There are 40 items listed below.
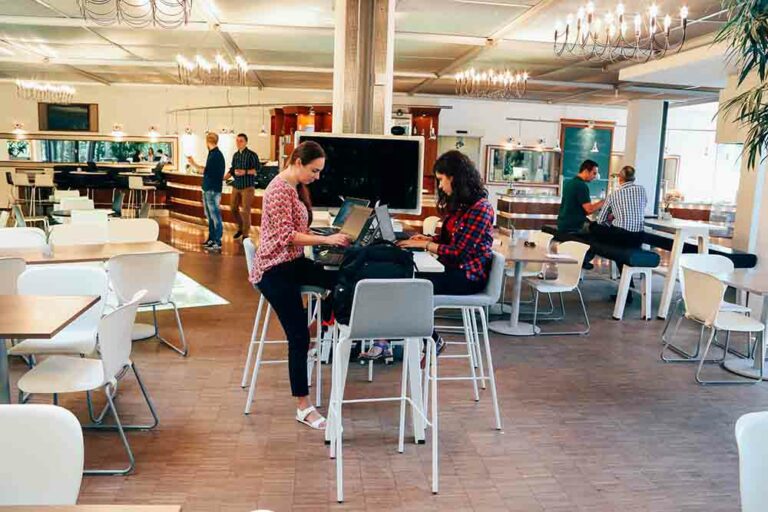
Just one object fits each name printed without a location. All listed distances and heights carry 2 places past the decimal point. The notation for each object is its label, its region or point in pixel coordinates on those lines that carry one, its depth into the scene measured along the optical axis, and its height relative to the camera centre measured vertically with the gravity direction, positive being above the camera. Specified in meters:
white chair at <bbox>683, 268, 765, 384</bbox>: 4.88 -1.03
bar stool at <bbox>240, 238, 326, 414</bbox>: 3.80 -1.07
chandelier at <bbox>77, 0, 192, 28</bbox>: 7.27 +1.62
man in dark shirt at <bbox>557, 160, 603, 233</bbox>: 8.16 -0.42
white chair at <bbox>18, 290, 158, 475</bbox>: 3.04 -1.10
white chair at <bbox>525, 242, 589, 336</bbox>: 6.12 -1.07
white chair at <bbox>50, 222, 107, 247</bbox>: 5.58 -0.72
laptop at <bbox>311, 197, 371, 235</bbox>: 4.18 -0.38
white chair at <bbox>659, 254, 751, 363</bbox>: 5.52 -0.79
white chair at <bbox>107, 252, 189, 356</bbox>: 4.63 -0.88
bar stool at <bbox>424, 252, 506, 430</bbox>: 3.71 -0.76
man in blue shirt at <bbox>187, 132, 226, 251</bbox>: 10.23 -0.56
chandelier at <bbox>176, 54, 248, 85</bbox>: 9.02 +1.28
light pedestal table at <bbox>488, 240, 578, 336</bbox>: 5.76 -0.81
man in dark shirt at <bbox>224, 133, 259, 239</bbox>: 10.76 -0.44
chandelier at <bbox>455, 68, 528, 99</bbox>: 9.98 +1.37
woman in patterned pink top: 3.53 -0.51
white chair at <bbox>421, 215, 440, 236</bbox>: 7.63 -0.72
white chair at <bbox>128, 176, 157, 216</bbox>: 14.88 -0.90
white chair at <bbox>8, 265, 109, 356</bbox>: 3.71 -0.79
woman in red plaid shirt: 3.77 -0.39
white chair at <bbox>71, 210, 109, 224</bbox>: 6.82 -0.69
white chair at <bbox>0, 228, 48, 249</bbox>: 5.18 -0.72
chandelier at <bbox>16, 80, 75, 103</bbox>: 13.74 +1.26
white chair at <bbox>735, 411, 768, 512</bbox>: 1.75 -0.77
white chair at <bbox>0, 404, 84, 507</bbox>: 1.66 -0.77
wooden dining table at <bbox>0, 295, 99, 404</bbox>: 2.79 -0.77
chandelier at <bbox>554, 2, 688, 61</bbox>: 5.96 +1.65
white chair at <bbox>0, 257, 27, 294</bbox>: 4.20 -0.80
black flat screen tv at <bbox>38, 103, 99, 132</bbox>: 16.64 +0.81
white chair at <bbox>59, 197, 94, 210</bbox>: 8.52 -0.71
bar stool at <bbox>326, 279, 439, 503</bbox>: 3.04 -0.74
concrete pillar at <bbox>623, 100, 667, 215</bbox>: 11.71 +0.54
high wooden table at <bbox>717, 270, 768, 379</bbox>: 4.81 -0.92
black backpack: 3.21 -0.52
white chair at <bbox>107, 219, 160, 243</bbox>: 6.02 -0.72
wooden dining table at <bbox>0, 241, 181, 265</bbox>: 4.66 -0.76
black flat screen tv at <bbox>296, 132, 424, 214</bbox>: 5.31 -0.07
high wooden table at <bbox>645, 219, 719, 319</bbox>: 7.04 -0.81
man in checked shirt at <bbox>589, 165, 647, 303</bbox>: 7.39 -0.47
